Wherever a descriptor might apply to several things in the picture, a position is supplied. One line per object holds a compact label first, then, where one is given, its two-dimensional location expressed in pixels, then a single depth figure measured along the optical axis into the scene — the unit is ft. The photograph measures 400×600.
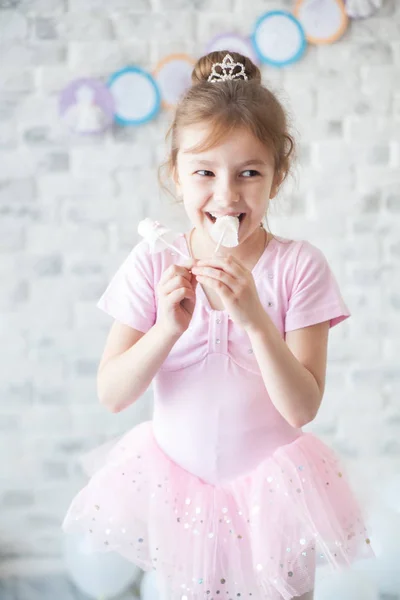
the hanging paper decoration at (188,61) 6.33
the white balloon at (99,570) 5.93
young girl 3.44
